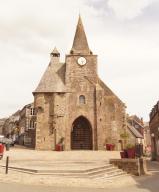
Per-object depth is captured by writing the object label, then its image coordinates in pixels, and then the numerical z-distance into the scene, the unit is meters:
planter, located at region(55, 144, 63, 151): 19.56
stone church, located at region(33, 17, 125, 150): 20.28
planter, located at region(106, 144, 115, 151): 20.10
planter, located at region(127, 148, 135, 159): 10.79
